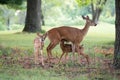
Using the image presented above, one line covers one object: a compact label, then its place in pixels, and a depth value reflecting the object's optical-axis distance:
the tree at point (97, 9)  44.28
